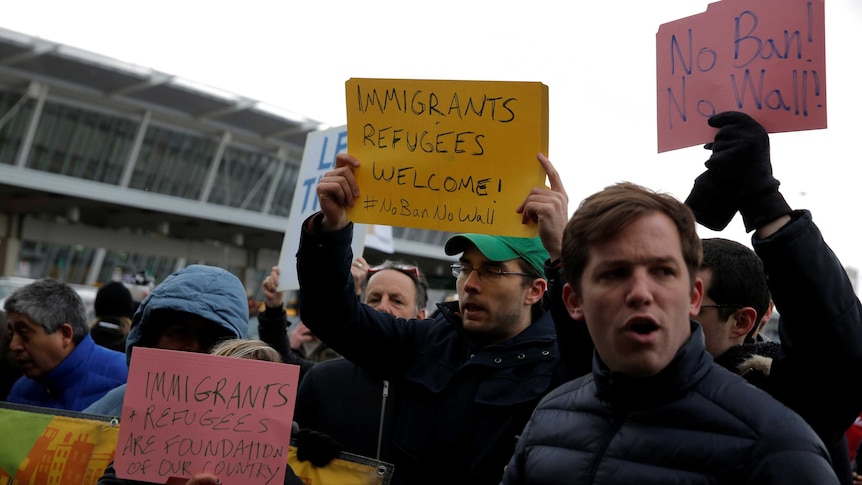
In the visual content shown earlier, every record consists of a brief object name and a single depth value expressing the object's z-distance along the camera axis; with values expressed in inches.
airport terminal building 1326.3
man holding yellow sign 115.9
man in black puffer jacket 70.3
